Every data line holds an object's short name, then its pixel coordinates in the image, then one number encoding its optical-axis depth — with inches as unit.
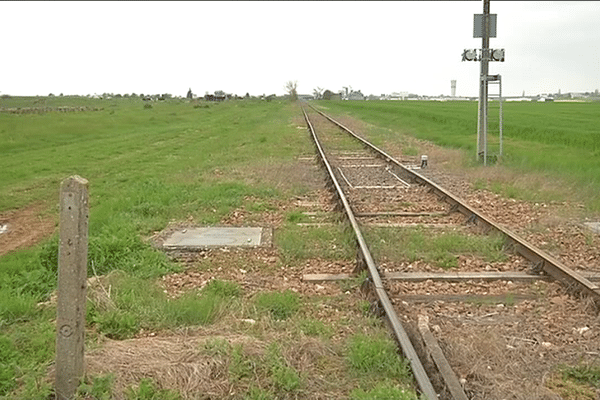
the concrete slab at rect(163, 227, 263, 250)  314.8
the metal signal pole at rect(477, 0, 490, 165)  666.2
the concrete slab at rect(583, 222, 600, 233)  348.7
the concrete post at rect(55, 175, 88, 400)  152.3
